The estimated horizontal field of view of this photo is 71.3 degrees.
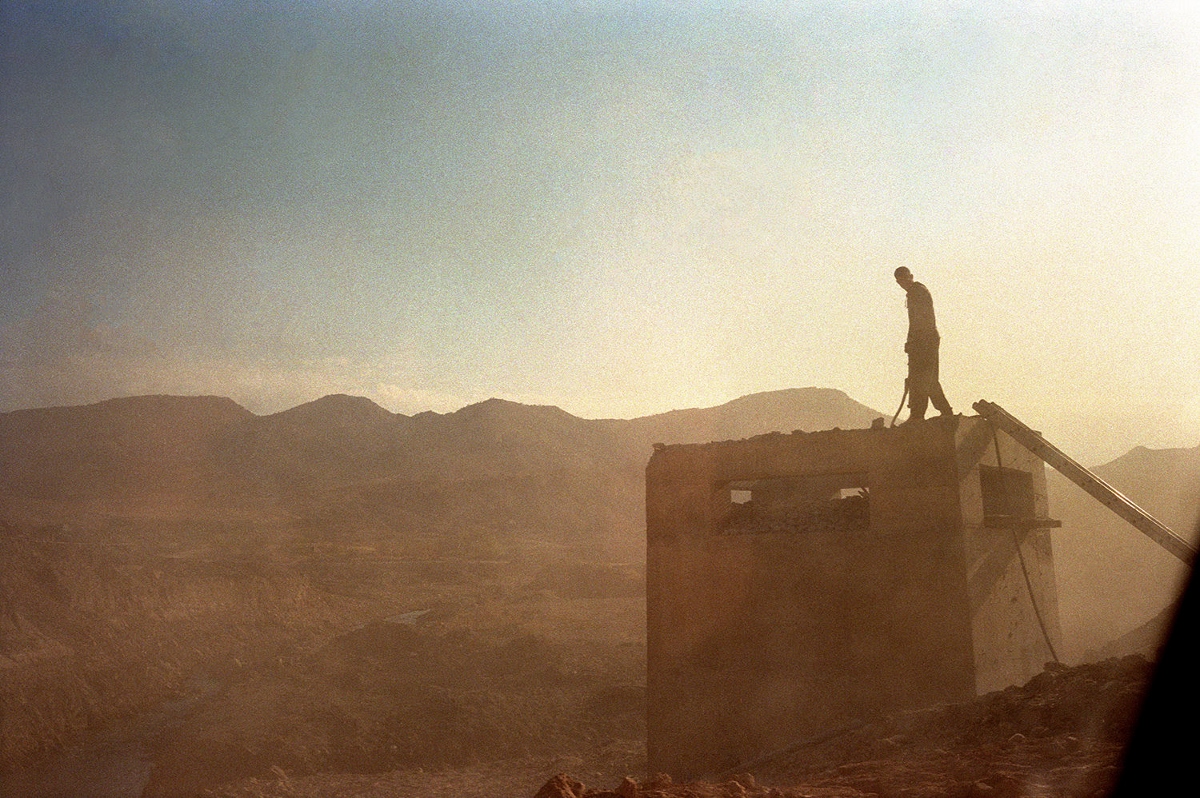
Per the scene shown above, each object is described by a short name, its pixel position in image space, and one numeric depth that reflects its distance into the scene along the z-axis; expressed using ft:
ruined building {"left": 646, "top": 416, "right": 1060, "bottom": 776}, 27.84
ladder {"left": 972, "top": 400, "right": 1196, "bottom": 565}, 27.35
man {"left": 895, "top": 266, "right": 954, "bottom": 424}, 31.32
